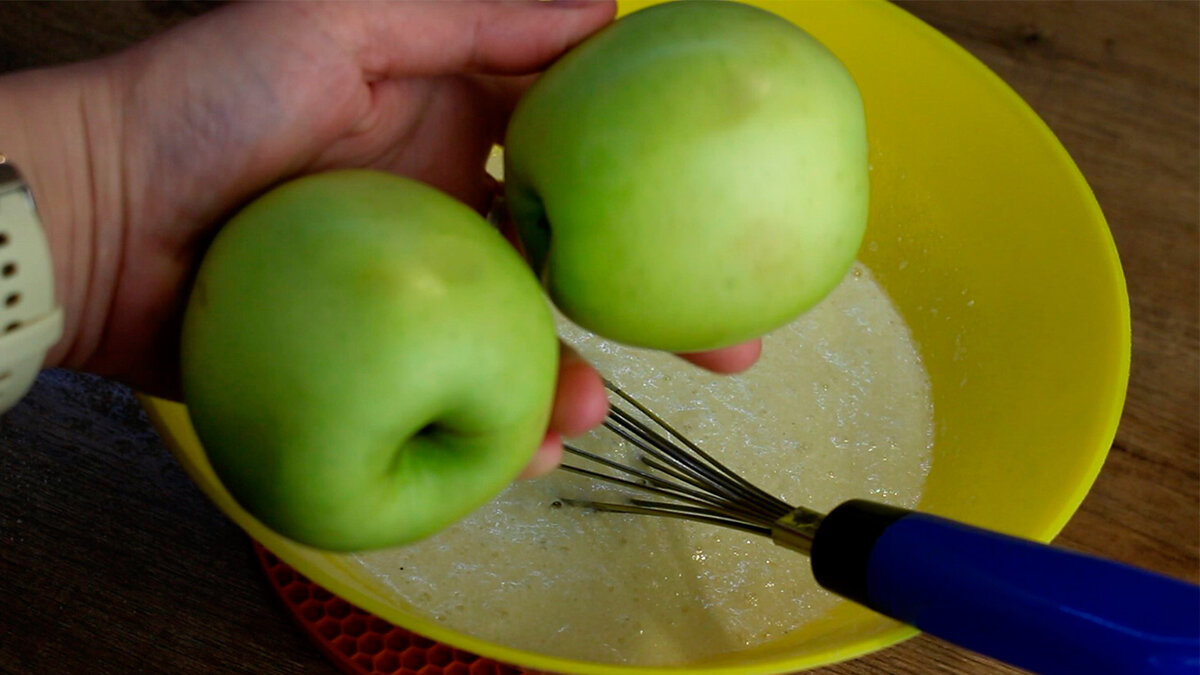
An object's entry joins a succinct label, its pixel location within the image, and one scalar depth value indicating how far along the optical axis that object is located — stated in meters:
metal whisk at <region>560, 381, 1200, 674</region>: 0.39
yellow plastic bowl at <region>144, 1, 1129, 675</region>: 0.62
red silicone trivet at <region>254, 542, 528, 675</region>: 0.61
